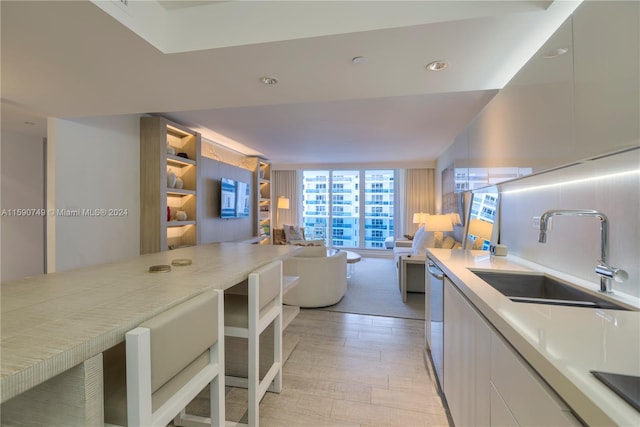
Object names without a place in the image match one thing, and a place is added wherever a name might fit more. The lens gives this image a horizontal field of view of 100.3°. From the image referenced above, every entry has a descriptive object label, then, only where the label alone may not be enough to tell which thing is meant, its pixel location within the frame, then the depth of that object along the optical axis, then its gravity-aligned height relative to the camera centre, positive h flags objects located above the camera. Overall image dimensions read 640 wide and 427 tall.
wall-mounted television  5.02 +0.25
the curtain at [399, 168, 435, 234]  7.26 +0.47
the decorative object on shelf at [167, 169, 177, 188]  3.84 +0.45
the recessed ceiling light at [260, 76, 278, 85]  2.03 +1.01
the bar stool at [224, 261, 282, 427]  1.45 -0.61
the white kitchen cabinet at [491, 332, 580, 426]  0.63 -0.50
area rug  3.52 -1.31
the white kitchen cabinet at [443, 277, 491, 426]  1.08 -0.73
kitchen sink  1.40 -0.44
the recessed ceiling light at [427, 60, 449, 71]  1.80 +1.00
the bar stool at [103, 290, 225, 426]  0.71 -0.50
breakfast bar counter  0.55 -0.30
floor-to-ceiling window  7.86 +0.15
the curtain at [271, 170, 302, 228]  8.09 +0.48
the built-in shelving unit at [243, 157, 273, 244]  6.58 +0.39
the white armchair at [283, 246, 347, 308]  3.56 -0.91
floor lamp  7.73 +0.23
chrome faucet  1.14 -0.22
